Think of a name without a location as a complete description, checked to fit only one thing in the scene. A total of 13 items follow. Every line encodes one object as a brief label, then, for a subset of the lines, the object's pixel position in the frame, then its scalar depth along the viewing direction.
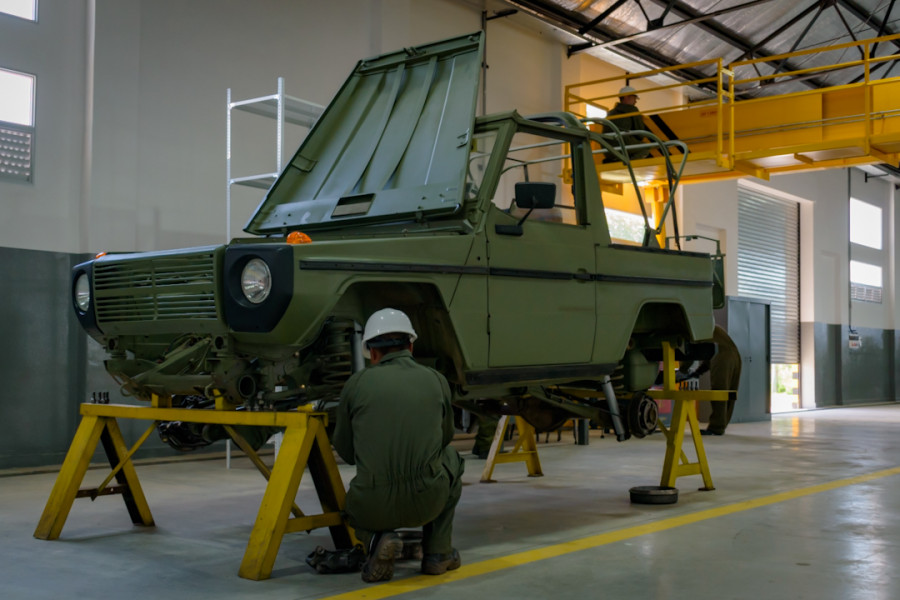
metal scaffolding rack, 8.45
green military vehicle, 4.54
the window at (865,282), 24.64
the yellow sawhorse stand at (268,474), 4.37
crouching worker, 4.34
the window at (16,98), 8.74
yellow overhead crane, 12.59
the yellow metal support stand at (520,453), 8.27
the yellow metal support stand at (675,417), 7.04
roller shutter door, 20.34
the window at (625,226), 15.09
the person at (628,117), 12.79
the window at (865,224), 24.81
